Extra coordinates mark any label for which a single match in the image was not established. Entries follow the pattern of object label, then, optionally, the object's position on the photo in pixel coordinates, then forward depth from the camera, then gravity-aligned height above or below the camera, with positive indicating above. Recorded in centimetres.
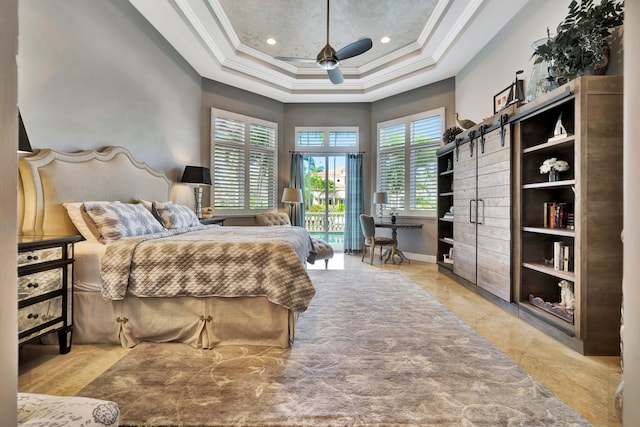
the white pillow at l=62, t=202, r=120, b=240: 250 -7
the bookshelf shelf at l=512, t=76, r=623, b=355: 222 -6
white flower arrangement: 265 +43
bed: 223 -52
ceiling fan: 354 +192
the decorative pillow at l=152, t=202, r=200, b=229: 353 -3
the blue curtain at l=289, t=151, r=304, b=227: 664 +75
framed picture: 394 +155
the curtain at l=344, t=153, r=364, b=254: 671 +16
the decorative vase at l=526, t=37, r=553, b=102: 281 +127
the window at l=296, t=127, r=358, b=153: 680 +166
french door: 689 +39
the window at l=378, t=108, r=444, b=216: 584 +108
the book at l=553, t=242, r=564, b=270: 266 -38
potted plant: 231 +136
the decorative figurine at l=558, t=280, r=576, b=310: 253 -69
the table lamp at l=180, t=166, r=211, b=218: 471 +58
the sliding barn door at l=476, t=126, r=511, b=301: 311 -2
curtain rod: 679 +134
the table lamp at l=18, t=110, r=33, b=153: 177 +42
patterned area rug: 154 -102
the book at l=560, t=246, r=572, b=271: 260 -37
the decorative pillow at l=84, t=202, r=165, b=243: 246 -6
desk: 557 -23
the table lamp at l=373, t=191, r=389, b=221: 615 +31
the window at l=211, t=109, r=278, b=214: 585 +102
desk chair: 547 -45
